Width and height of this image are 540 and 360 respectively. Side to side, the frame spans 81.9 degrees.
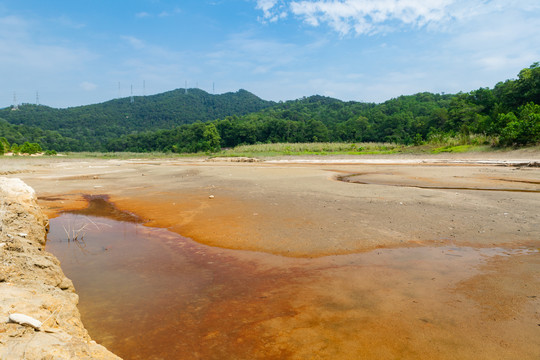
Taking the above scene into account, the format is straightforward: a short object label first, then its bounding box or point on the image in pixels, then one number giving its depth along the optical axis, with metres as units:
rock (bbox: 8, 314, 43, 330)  2.35
